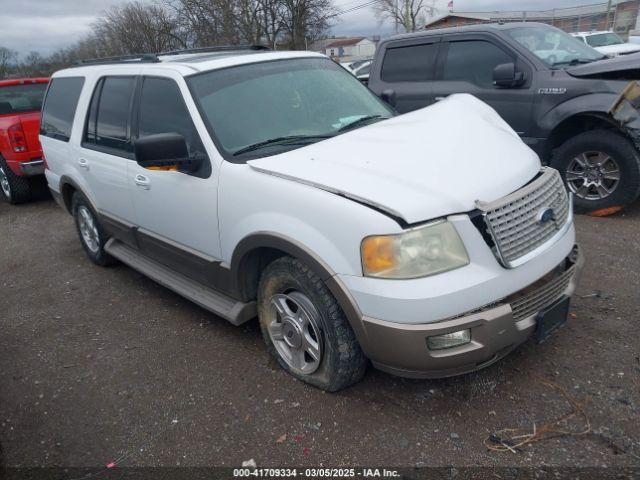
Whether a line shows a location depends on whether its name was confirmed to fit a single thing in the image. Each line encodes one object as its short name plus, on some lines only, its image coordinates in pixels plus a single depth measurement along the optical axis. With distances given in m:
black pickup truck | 4.96
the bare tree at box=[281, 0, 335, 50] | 31.30
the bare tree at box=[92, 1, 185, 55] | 38.31
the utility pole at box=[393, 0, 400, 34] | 41.59
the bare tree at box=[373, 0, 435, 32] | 40.16
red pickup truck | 7.41
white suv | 2.29
